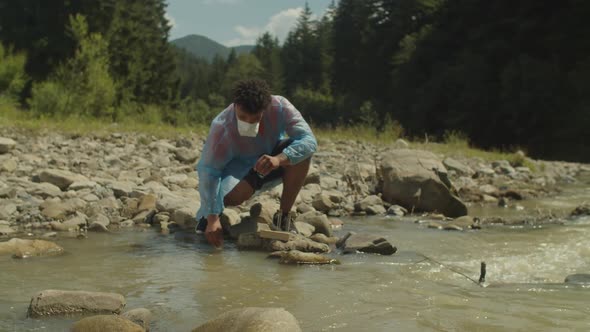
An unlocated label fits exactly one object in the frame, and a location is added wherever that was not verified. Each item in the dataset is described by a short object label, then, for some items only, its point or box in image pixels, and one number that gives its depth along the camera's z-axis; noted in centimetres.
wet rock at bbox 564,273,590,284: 307
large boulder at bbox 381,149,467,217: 592
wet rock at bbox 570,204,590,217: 574
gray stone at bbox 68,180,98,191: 518
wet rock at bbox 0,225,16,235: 409
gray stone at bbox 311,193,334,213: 564
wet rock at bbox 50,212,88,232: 429
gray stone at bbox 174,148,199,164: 745
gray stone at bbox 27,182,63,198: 491
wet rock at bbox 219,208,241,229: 429
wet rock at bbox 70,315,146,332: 212
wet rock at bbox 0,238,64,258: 345
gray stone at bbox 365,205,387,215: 580
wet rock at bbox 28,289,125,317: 240
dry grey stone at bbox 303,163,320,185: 635
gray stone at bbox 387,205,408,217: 579
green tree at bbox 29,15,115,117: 1311
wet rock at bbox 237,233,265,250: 393
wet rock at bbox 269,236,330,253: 377
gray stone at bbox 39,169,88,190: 526
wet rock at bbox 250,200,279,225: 434
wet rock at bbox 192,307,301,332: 202
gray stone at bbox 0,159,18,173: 570
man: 354
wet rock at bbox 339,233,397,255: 383
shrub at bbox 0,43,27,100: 1562
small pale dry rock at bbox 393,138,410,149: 1049
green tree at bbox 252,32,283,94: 6700
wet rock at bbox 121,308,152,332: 228
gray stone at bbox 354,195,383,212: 584
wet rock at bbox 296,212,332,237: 439
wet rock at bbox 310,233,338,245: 417
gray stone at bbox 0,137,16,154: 667
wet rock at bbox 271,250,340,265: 346
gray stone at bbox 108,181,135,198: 520
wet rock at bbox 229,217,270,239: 414
